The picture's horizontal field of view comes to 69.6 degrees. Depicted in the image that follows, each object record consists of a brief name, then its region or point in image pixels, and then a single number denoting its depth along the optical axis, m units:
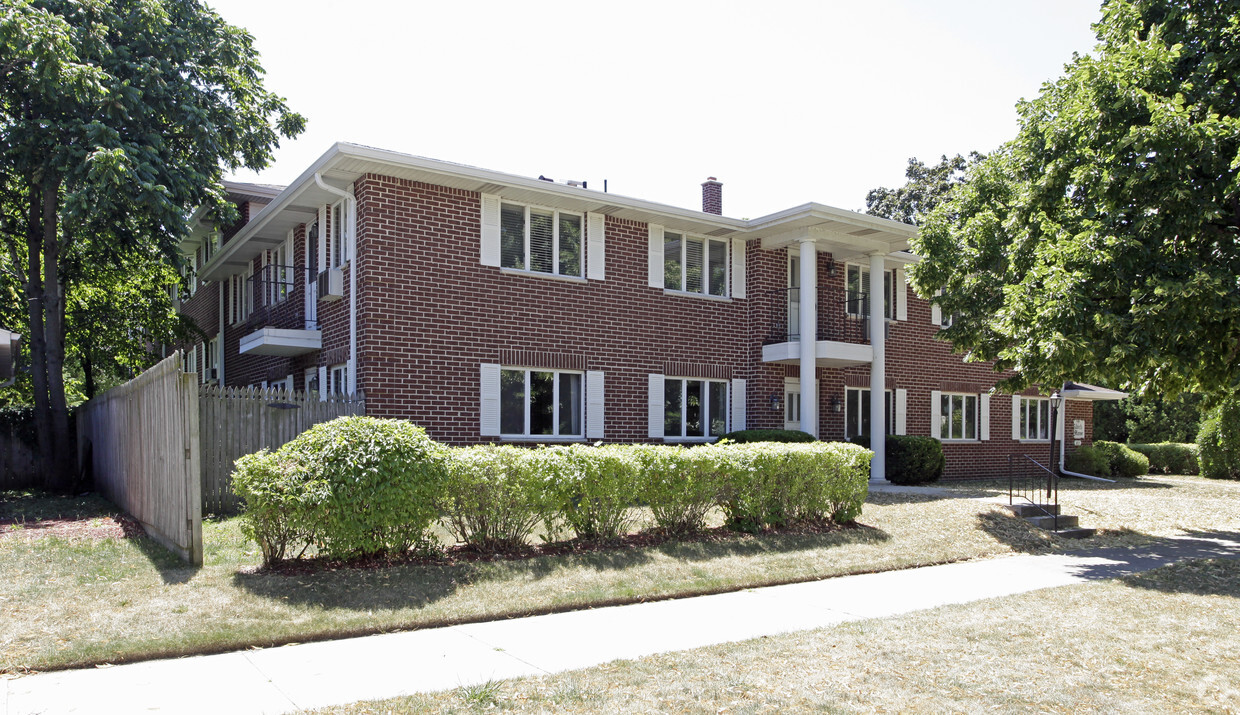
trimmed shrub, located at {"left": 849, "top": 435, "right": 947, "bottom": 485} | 19.34
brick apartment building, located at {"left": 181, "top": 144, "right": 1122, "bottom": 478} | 14.10
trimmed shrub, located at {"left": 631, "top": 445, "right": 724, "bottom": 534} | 10.20
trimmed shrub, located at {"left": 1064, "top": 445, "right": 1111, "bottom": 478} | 24.83
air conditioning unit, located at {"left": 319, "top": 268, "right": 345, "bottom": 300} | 14.70
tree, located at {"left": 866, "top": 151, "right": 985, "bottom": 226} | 39.75
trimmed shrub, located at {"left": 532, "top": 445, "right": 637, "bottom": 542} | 9.41
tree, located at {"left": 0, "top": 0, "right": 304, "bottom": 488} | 14.62
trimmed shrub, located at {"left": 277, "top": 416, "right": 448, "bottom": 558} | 8.12
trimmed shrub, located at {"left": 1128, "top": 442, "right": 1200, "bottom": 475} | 28.78
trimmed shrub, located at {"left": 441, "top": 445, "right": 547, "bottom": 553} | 8.89
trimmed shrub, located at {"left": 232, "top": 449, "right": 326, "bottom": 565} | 7.93
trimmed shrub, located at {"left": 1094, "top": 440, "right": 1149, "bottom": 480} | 25.86
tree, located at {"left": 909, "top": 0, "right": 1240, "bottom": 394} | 10.04
